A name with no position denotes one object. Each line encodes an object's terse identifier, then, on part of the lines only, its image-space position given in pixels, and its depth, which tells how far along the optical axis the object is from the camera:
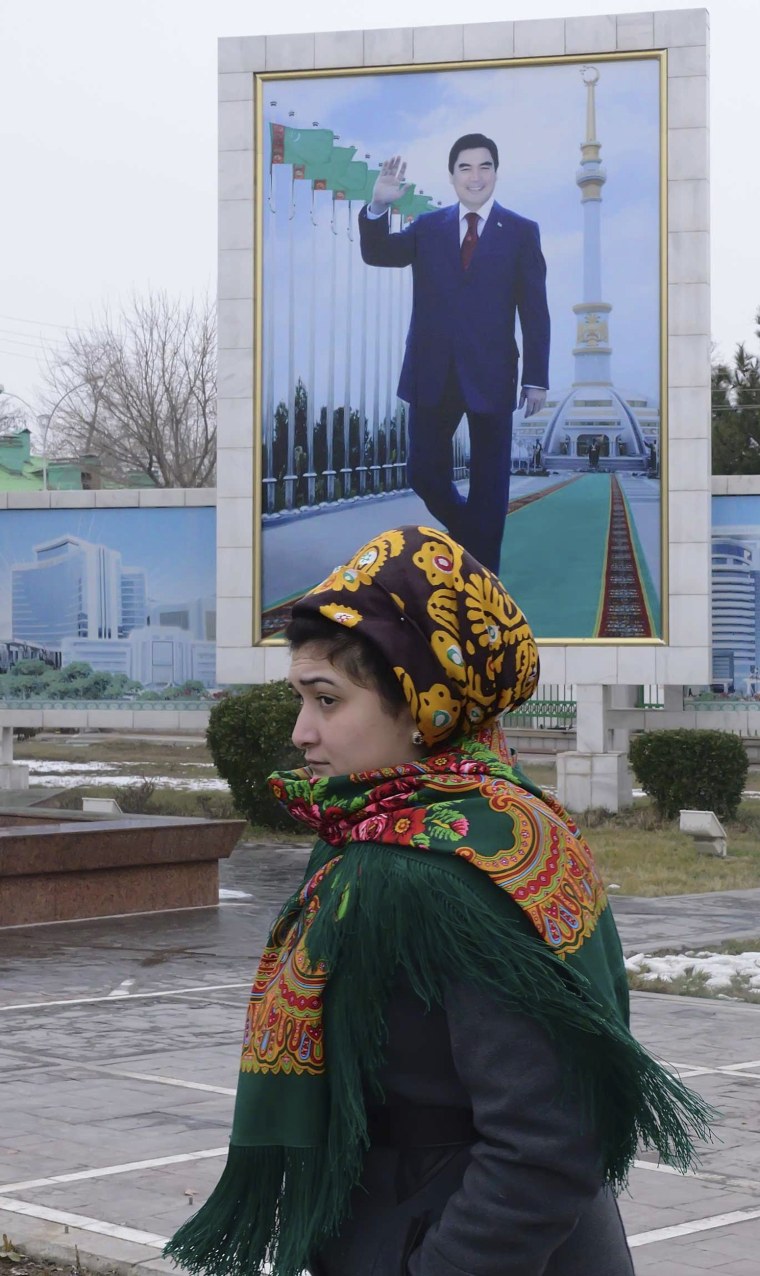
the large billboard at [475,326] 25.20
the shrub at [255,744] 22.00
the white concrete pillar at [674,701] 25.91
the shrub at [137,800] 22.72
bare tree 55.53
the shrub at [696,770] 22.72
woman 2.06
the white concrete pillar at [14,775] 27.12
